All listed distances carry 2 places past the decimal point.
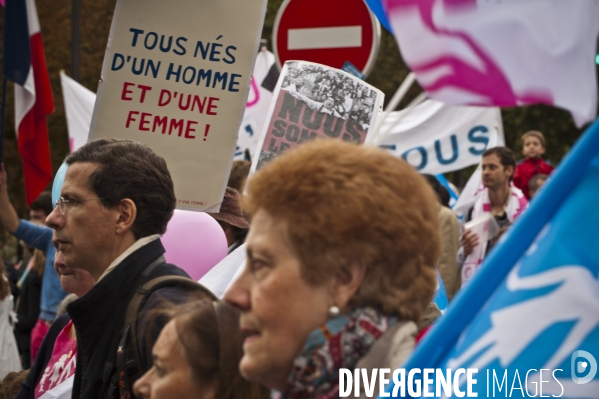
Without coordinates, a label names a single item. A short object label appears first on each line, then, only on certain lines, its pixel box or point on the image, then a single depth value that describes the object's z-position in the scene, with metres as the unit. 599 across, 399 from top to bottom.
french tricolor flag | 6.02
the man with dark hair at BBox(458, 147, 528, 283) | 8.56
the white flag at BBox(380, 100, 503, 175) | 10.02
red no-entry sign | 5.77
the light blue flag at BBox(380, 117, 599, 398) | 1.71
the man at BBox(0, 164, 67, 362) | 6.83
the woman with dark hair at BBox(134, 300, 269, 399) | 2.19
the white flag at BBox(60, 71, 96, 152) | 10.13
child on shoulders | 10.69
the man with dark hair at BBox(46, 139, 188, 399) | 3.36
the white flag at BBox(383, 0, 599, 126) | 1.93
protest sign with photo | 4.07
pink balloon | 4.18
